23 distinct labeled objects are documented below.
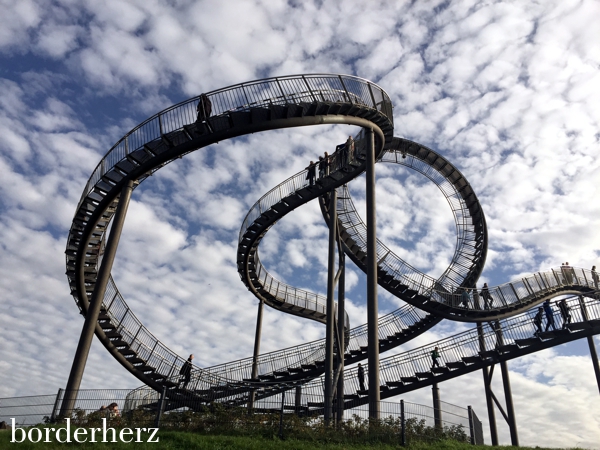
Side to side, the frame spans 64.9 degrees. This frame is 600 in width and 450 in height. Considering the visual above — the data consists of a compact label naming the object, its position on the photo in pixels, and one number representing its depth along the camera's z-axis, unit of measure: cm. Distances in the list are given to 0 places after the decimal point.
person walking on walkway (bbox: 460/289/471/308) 2097
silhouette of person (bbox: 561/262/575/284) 2300
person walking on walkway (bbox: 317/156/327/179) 1936
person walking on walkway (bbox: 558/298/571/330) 1778
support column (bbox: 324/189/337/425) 1656
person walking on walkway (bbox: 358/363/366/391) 1862
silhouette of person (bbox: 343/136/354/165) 1912
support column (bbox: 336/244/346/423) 1769
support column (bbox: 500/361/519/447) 2017
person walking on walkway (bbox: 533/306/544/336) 1784
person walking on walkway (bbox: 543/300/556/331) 1780
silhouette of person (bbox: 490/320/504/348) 1789
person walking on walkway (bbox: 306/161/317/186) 1960
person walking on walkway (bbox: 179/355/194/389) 1900
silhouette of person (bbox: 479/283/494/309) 2123
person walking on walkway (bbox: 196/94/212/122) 1614
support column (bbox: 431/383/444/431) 1291
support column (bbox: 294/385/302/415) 1290
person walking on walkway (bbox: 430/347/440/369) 1819
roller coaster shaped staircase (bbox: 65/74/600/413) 1642
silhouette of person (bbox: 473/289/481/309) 2127
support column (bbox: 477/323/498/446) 2117
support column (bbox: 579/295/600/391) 2078
